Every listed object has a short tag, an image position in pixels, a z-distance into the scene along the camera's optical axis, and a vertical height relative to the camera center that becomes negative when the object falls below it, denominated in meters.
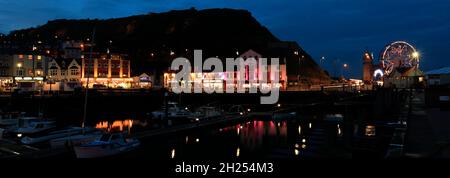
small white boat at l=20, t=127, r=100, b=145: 35.69 -4.73
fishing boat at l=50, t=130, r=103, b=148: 33.13 -4.67
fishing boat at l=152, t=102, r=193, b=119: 60.81 -4.50
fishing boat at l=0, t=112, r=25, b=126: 47.76 -4.08
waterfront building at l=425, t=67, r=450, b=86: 63.12 +1.33
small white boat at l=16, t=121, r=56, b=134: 41.06 -4.49
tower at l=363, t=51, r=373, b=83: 165.62 +7.65
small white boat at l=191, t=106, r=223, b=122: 58.78 -4.46
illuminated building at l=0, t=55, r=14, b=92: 109.34 +4.56
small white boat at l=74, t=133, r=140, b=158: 27.61 -4.56
